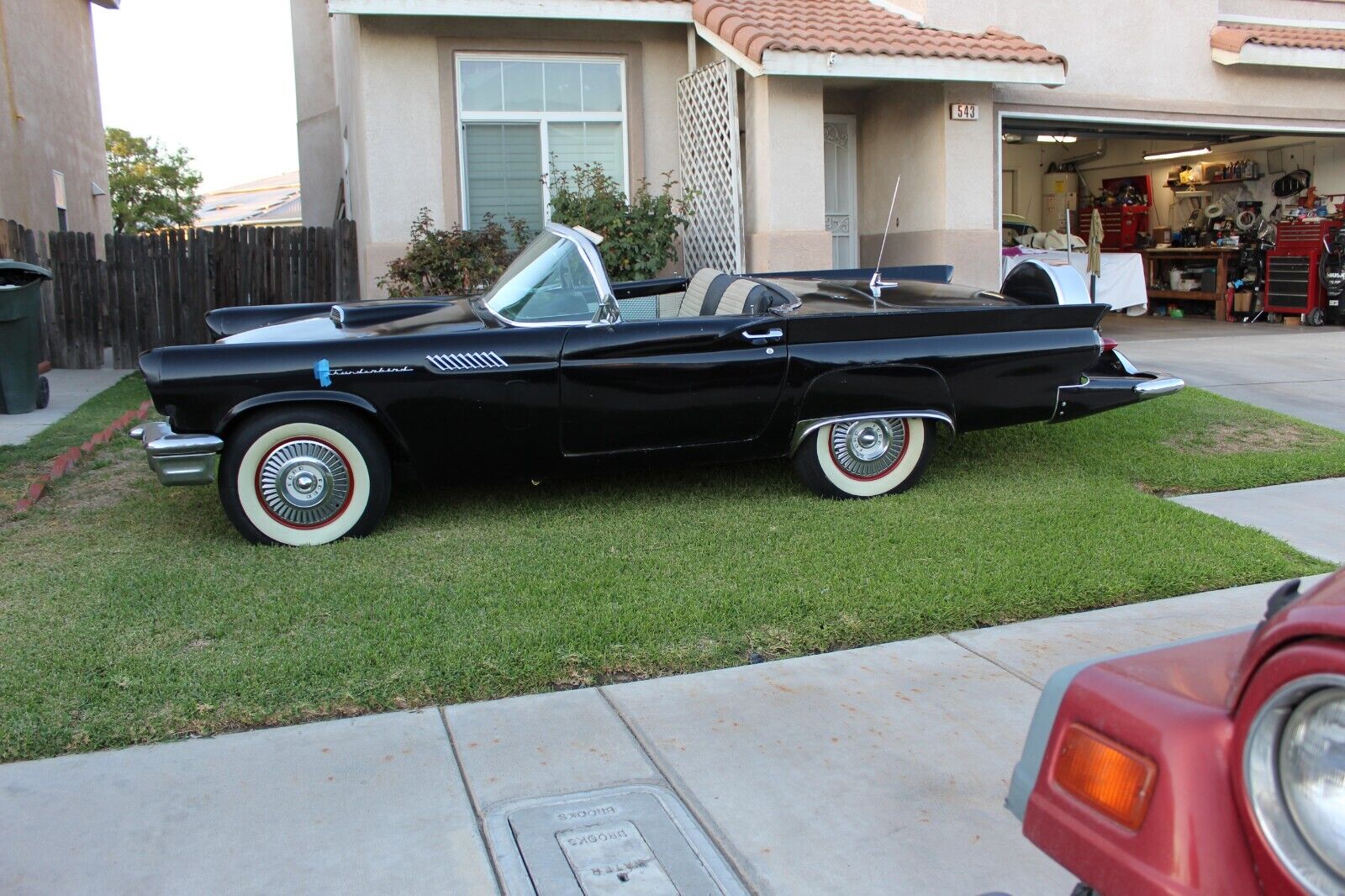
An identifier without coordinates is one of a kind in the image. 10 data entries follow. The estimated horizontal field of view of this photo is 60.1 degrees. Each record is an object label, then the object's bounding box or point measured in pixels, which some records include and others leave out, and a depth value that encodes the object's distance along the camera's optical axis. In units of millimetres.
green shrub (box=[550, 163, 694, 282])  9742
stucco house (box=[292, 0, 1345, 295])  10031
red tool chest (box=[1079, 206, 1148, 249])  19344
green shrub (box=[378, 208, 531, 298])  9570
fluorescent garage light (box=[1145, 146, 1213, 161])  17216
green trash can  8742
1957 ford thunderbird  5160
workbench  16578
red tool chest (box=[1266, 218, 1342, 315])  14617
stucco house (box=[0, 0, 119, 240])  13508
